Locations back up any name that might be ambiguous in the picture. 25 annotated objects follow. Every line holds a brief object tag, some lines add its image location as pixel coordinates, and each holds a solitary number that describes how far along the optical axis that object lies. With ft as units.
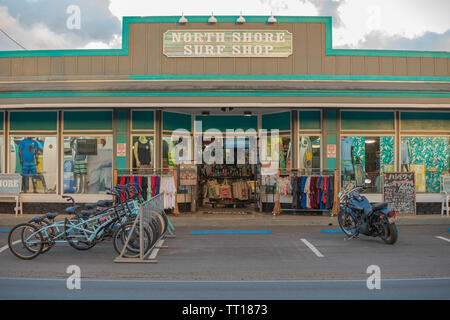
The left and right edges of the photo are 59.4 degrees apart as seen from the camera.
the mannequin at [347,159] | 45.91
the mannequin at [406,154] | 46.06
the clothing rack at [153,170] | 42.98
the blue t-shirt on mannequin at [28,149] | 46.29
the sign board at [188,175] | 45.34
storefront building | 45.19
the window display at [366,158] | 45.91
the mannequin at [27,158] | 46.21
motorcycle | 30.60
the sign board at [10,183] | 43.70
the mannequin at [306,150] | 45.96
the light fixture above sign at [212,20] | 45.09
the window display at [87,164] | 46.01
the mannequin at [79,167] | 46.06
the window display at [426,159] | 46.11
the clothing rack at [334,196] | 42.14
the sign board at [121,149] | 45.10
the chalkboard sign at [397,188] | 43.34
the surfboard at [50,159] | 46.24
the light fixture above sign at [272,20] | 45.09
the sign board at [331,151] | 45.14
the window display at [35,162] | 46.19
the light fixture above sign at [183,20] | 45.03
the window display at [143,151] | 45.75
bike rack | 24.94
